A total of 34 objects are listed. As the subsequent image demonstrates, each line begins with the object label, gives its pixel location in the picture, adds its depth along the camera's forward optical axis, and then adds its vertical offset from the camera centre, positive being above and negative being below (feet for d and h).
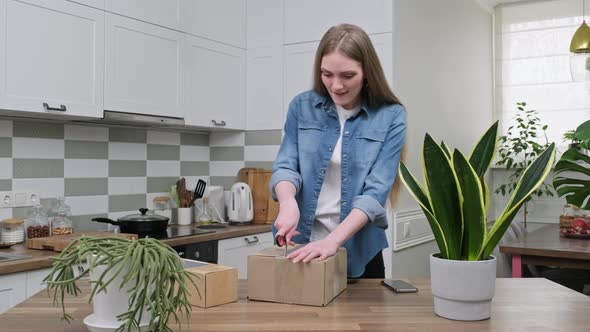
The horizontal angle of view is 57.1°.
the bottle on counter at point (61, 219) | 9.11 -0.63
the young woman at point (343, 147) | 5.29 +0.36
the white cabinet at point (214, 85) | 11.07 +2.10
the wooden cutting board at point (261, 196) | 11.84 -0.31
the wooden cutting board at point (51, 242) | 7.79 -0.87
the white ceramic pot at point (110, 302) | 3.25 -0.74
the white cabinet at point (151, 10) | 9.47 +3.17
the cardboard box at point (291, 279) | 4.24 -0.78
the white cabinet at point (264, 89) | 12.14 +2.11
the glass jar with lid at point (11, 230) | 8.44 -0.75
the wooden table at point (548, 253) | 9.50 -1.27
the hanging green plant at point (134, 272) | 3.13 -0.53
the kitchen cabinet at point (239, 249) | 10.32 -1.32
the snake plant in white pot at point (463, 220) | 3.79 -0.27
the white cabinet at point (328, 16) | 10.77 +3.46
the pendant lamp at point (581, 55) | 11.79 +2.92
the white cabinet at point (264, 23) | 12.13 +3.61
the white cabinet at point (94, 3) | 8.81 +2.96
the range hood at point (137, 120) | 9.36 +1.14
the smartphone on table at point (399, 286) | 4.69 -0.92
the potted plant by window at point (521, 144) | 15.15 +1.07
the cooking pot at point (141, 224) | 9.16 -0.71
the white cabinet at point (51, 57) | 7.87 +1.94
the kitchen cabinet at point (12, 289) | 6.82 -1.36
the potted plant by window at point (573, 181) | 9.80 +0.01
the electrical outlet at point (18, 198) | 8.78 -0.27
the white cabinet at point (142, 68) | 9.38 +2.10
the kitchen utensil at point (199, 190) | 11.80 -0.17
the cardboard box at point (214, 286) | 4.22 -0.82
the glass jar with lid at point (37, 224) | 8.80 -0.68
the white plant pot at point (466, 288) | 3.89 -0.77
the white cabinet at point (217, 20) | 11.07 +3.48
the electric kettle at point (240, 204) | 11.67 -0.48
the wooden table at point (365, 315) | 3.72 -0.98
